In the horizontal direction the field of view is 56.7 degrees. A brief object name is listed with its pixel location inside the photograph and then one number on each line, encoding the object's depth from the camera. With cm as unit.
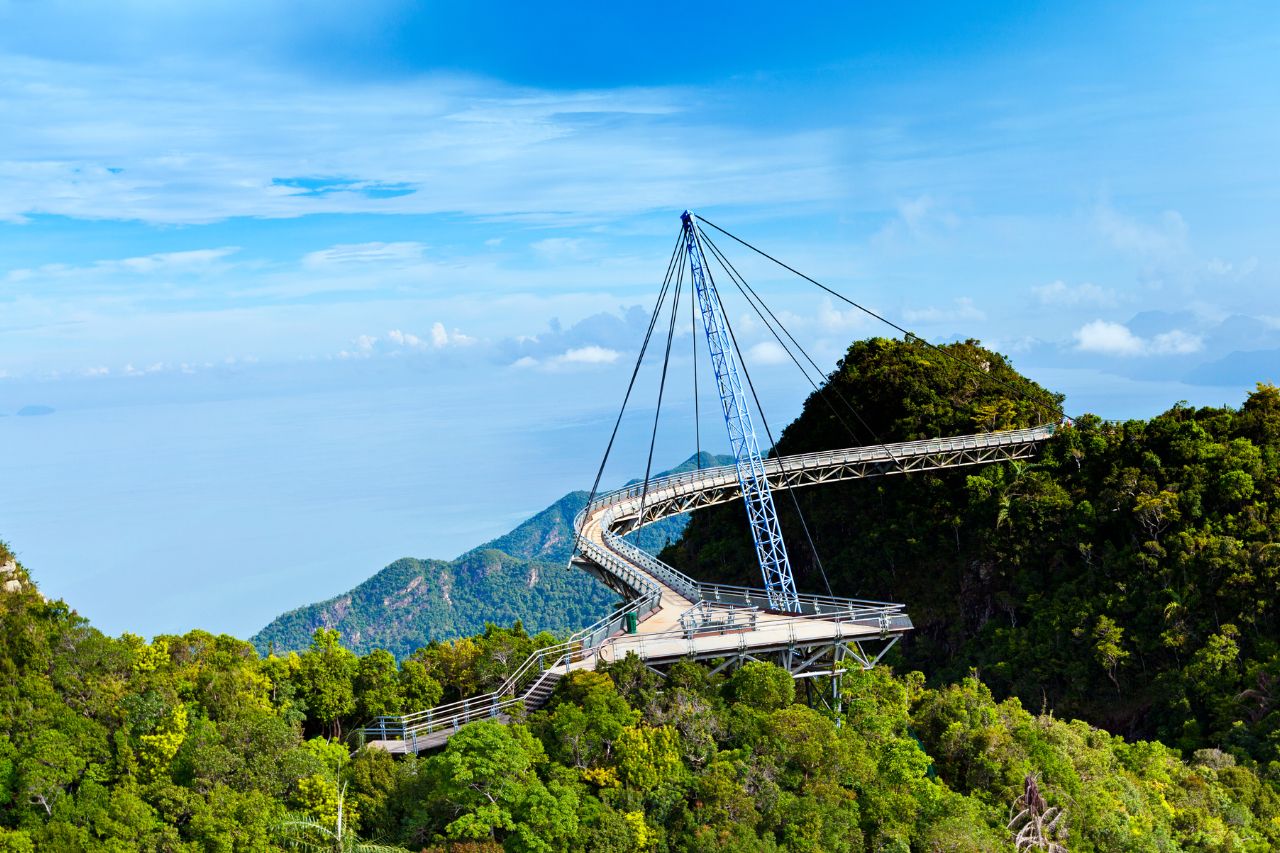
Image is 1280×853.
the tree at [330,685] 4669
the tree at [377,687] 4694
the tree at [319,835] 3847
